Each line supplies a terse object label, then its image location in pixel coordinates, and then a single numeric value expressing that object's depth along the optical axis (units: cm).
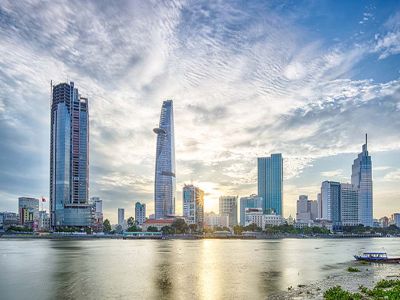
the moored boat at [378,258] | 10020
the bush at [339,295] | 4809
